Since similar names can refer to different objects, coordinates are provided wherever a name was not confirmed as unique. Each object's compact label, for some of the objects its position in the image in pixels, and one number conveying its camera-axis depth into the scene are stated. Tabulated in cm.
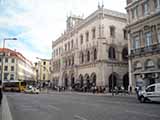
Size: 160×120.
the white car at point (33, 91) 3117
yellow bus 3679
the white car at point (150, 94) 1317
